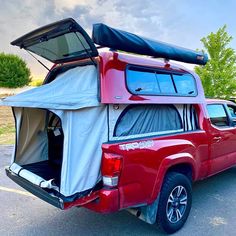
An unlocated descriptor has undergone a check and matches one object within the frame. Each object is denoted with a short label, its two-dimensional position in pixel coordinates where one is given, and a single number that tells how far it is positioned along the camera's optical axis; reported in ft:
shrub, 105.70
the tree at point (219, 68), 44.68
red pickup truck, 8.53
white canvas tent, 8.23
